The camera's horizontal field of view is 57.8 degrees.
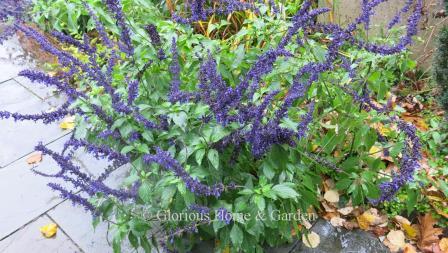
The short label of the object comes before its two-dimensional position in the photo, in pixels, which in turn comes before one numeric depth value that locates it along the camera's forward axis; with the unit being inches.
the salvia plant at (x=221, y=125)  66.7
